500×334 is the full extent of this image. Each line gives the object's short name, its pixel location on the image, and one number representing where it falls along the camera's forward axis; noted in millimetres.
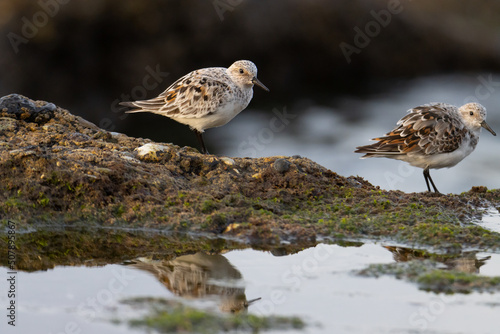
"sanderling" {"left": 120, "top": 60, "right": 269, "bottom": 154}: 15937
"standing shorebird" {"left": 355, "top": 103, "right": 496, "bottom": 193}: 15625
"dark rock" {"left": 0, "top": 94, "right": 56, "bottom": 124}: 13805
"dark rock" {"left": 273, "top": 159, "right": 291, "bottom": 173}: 13070
